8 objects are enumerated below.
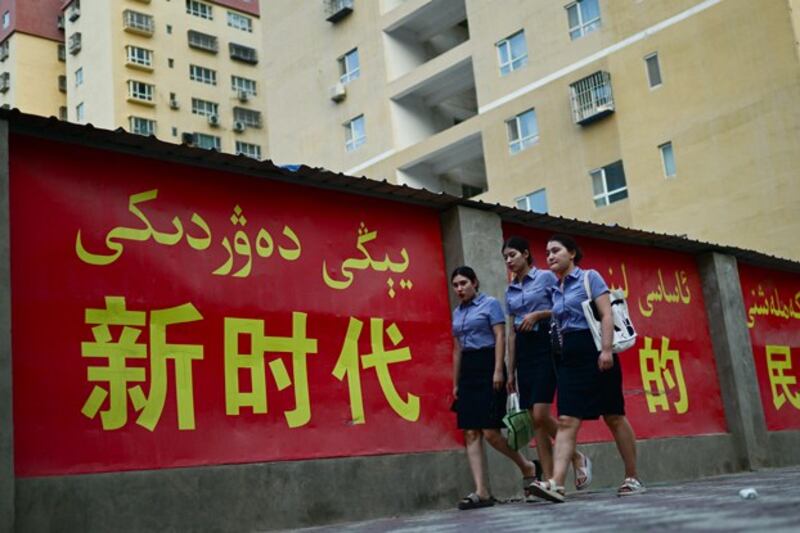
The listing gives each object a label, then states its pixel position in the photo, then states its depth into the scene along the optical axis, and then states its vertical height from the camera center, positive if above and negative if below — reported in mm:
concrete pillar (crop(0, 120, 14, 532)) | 5035 +602
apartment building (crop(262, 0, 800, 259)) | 21188 +8735
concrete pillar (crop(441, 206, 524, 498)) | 8328 +1660
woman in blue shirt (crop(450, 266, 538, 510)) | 6879 +446
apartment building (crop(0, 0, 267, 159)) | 41812 +18452
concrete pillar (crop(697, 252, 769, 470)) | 11117 +561
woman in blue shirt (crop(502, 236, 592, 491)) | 6934 +615
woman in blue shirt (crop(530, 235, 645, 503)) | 6359 +347
